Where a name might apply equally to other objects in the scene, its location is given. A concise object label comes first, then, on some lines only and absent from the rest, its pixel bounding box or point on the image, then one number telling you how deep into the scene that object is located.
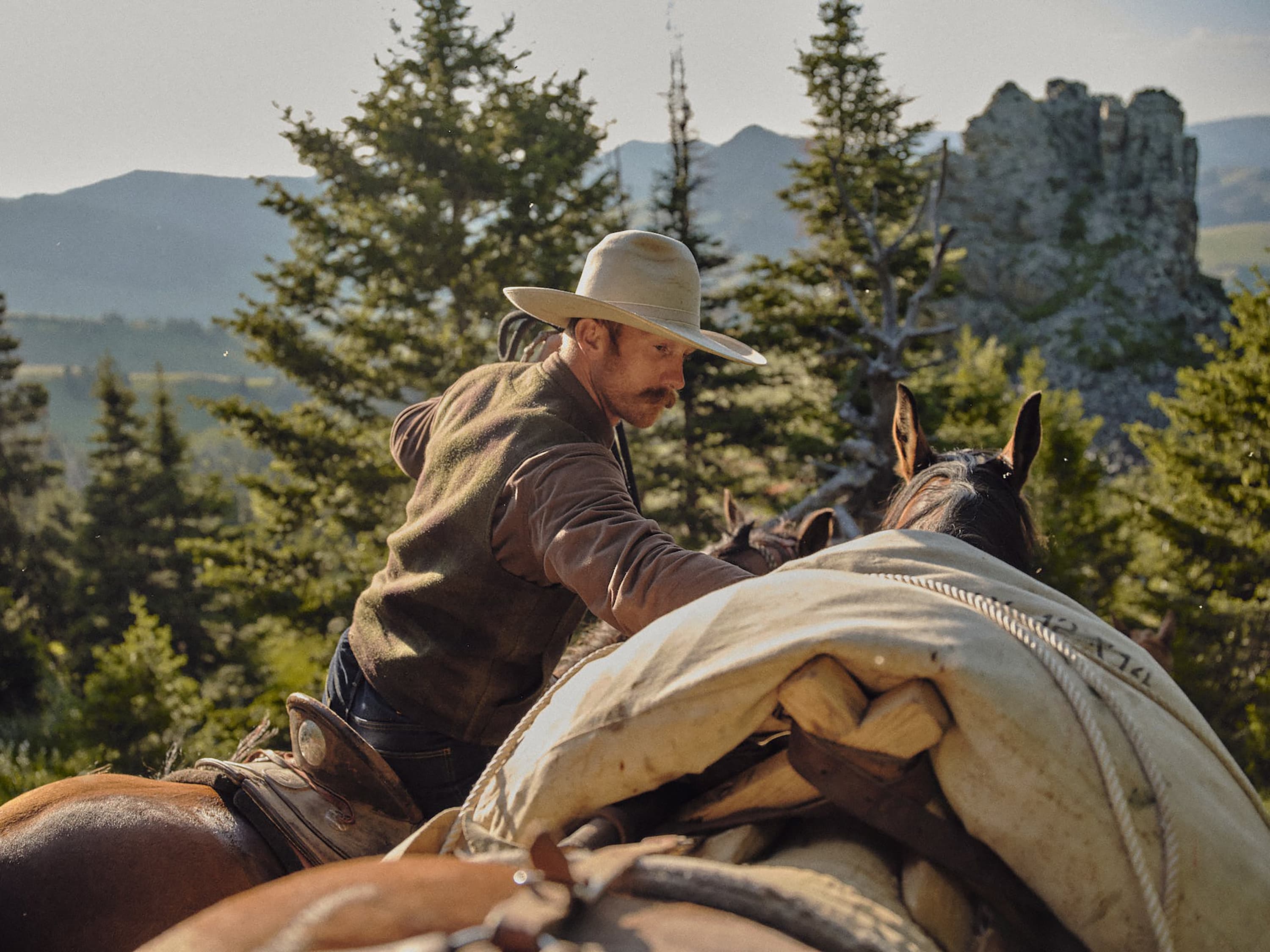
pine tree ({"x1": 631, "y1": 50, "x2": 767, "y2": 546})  17.47
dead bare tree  11.99
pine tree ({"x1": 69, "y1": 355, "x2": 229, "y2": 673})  21.69
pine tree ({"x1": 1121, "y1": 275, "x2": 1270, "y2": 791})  13.01
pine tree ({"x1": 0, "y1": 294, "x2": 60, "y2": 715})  18.84
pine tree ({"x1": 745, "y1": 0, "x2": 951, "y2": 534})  12.83
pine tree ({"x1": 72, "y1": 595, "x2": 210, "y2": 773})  10.85
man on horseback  1.99
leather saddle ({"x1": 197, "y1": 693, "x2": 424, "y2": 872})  2.10
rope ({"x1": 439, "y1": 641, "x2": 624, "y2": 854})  1.34
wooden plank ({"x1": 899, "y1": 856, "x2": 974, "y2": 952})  1.08
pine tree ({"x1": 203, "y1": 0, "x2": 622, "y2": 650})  14.79
